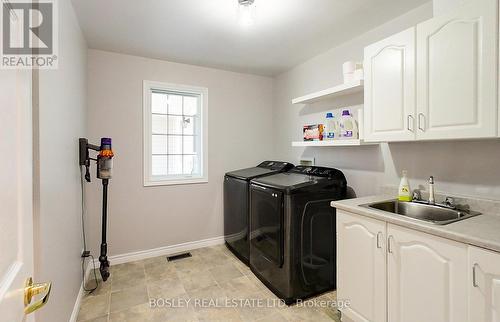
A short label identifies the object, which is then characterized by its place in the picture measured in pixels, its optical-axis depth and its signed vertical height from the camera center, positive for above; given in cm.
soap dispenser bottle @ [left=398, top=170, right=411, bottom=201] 189 -24
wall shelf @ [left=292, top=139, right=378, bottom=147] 213 +16
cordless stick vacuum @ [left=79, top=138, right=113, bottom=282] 207 -6
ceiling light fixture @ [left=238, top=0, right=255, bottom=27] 182 +116
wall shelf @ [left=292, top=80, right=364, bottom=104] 211 +65
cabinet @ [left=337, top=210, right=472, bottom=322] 117 -65
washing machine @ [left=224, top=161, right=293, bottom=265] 280 -54
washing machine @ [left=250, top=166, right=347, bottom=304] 207 -67
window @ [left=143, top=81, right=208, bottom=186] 299 +33
